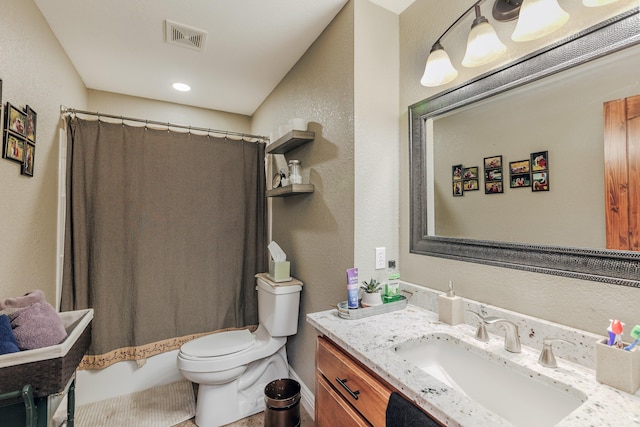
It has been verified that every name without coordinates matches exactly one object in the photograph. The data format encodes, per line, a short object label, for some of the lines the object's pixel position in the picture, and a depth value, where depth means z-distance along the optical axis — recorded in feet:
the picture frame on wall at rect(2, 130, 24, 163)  4.33
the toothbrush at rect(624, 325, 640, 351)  2.42
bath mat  5.95
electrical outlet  5.08
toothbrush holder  2.42
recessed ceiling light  8.36
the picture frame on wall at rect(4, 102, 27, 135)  4.35
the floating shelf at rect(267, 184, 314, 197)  6.10
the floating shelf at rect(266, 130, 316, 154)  6.10
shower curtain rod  6.56
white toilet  5.72
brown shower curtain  6.68
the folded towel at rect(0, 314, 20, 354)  3.07
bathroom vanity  2.32
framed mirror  2.90
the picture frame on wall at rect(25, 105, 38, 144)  4.96
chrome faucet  3.19
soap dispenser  3.91
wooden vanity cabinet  2.90
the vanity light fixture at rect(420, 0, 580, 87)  3.04
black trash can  5.05
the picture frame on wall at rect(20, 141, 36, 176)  4.96
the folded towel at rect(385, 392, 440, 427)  2.34
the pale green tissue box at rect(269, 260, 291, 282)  6.59
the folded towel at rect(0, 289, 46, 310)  3.76
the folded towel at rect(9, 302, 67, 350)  3.31
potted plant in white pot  4.45
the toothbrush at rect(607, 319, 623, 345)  2.54
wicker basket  3.01
